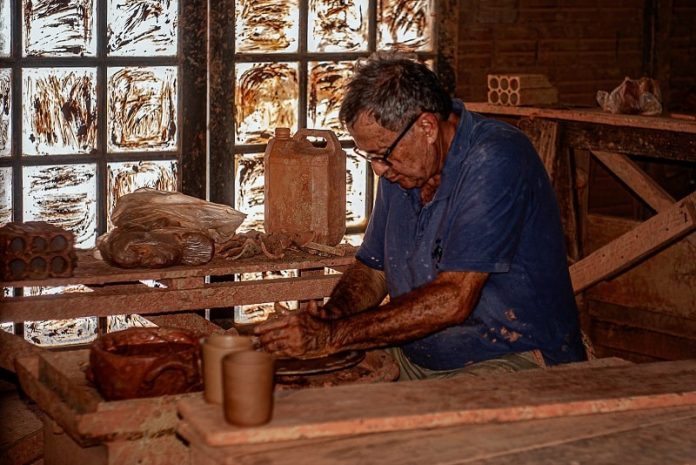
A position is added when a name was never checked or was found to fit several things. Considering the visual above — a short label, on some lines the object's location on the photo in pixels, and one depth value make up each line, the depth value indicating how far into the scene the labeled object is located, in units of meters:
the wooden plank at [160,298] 4.75
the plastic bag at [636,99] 6.46
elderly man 3.86
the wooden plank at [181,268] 4.87
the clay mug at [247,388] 2.80
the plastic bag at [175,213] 5.27
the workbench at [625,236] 6.23
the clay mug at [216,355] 3.00
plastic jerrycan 5.66
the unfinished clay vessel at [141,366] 3.43
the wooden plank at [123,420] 3.32
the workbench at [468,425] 2.82
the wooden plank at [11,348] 4.19
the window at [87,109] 5.88
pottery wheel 3.71
